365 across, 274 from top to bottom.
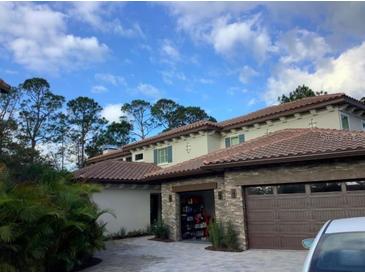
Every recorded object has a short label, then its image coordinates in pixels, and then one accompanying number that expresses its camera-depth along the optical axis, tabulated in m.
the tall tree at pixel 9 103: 36.12
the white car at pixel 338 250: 4.07
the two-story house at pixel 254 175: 12.58
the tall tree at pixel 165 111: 49.53
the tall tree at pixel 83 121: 45.91
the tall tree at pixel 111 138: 47.34
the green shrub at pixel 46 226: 9.54
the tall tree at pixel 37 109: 40.38
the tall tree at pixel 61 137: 44.00
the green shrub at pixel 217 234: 14.39
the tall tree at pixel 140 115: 50.50
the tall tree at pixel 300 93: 36.50
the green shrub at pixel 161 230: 18.20
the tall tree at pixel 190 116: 48.28
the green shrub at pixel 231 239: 13.95
